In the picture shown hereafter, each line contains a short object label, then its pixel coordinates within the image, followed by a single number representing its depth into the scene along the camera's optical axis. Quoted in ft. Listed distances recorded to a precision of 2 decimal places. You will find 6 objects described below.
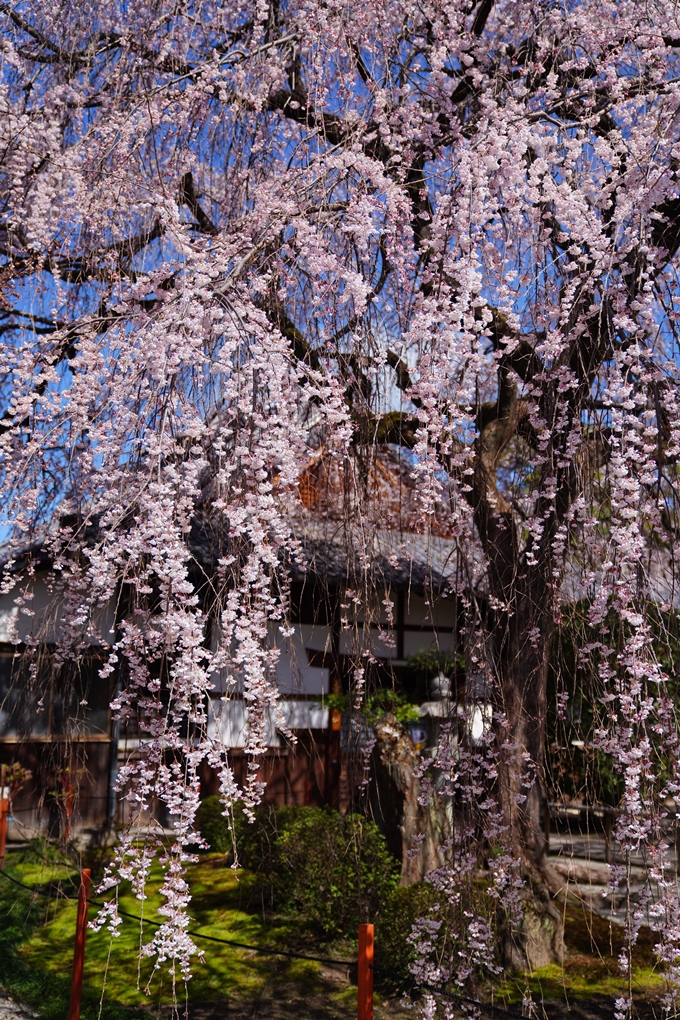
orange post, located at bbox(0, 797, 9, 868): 25.76
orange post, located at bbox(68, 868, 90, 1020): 14.98
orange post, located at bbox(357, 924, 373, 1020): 11.38
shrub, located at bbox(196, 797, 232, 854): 26.04
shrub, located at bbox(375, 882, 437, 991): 17.66
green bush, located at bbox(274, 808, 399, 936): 19.95
